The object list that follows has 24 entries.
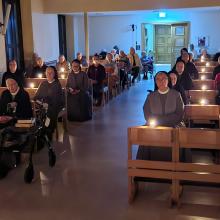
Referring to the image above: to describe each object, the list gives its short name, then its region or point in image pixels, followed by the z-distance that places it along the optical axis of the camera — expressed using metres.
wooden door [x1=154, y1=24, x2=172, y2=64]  12.53
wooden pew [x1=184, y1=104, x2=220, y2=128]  3.29
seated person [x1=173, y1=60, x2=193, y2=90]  4.35
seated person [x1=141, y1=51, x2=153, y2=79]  9.58
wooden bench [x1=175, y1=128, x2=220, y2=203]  2.31
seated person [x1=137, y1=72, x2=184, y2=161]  2.93
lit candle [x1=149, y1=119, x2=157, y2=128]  2.81
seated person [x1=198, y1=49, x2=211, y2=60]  8.03
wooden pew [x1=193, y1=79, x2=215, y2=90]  4.64
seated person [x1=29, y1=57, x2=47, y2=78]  6.04
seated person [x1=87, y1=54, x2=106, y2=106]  6.08
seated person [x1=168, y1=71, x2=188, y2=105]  3.65
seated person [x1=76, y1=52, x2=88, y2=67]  7.44
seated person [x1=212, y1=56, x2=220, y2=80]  5.18
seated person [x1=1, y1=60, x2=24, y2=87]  5.09
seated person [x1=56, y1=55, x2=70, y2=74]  6.57
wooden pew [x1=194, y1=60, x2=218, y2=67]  6.93
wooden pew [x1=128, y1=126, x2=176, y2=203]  2.38
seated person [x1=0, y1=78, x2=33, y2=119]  3.62
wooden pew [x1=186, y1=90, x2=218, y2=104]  3.99
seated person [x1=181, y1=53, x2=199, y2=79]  5.43
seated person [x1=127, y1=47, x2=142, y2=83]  8.54
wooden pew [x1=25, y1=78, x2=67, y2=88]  5.13
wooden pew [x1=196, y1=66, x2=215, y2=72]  6.30
